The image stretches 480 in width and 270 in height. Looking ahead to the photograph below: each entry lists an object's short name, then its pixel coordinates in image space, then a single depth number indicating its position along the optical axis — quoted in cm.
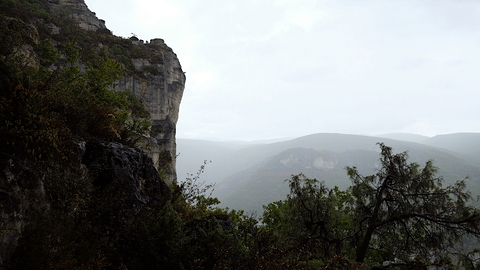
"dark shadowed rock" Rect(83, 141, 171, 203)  578
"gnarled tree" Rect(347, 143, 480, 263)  721
